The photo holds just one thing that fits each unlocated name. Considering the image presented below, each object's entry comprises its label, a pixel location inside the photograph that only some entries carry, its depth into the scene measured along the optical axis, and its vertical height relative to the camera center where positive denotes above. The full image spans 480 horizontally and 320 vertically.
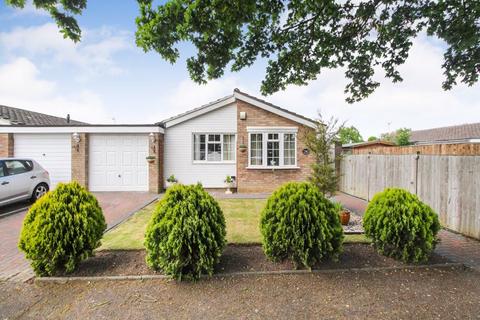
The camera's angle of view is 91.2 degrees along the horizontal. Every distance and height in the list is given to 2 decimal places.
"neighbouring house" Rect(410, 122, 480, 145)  20.84 +2.65
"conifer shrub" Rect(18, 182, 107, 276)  3.32 -1.08
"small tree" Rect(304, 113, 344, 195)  6.56 +0.22
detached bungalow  10.70 +0.45
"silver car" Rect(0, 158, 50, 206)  7.09 -0.75
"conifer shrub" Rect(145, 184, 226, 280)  3.25 -1.12
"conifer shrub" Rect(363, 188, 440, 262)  3.62 -1.07
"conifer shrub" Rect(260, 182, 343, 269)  3.42 -1.02
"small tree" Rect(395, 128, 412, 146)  30.79 +2.77
